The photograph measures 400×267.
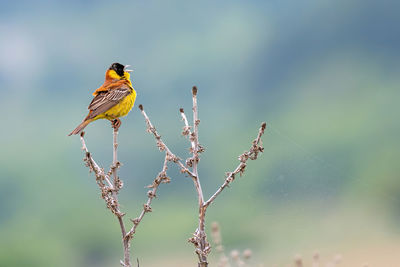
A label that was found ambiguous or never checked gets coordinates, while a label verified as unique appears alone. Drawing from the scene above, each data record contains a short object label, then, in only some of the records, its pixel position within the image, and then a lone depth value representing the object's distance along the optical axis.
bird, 9.19
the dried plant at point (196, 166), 6.29
